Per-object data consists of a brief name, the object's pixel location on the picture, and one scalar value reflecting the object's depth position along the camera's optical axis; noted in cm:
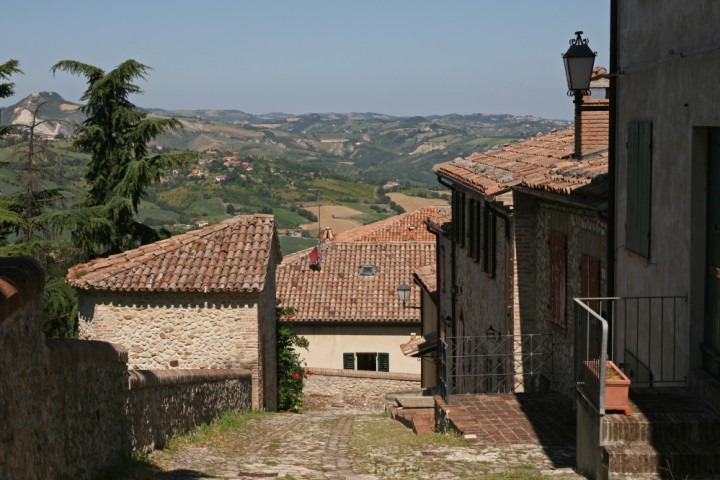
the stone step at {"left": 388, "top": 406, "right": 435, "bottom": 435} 1441
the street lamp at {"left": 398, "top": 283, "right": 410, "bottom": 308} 3441
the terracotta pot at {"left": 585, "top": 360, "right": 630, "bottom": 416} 764
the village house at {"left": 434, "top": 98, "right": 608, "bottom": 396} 1286
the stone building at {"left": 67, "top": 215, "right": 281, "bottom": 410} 1958
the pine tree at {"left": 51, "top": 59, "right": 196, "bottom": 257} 2834
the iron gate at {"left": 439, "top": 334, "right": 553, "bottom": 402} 1492
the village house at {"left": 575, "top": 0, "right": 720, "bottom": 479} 758
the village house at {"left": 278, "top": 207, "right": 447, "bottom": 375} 3750
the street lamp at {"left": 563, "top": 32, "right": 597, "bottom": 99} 1303
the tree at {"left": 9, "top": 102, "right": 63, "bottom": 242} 2594
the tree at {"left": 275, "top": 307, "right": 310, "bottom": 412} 2448
